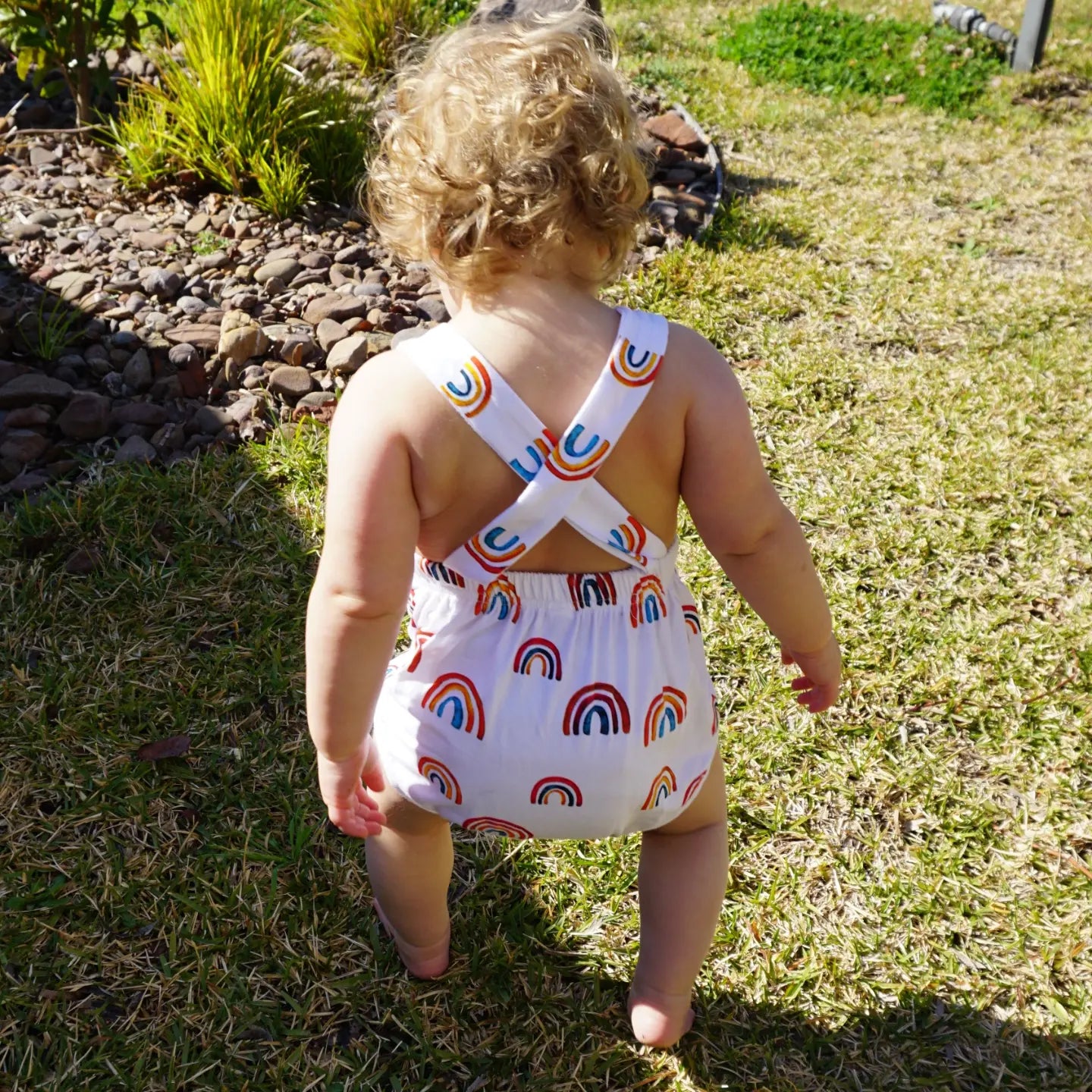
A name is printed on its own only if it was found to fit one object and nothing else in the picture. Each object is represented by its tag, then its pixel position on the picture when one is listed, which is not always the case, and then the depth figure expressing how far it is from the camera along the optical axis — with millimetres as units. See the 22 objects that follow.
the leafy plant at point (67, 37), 4531
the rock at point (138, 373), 3506
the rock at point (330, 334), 3686
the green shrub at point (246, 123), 4281
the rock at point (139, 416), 3367
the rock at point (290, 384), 3504
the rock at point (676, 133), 5297
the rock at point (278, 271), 3975
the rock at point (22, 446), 3188
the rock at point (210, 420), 3385
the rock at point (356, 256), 4152
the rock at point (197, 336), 3615
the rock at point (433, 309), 3914
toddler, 1398
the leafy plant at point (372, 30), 5605
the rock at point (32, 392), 3301
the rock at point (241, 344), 3551
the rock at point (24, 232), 4113
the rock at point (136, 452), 3234
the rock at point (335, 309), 3791
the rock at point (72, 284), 3793
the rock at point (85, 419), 3281
